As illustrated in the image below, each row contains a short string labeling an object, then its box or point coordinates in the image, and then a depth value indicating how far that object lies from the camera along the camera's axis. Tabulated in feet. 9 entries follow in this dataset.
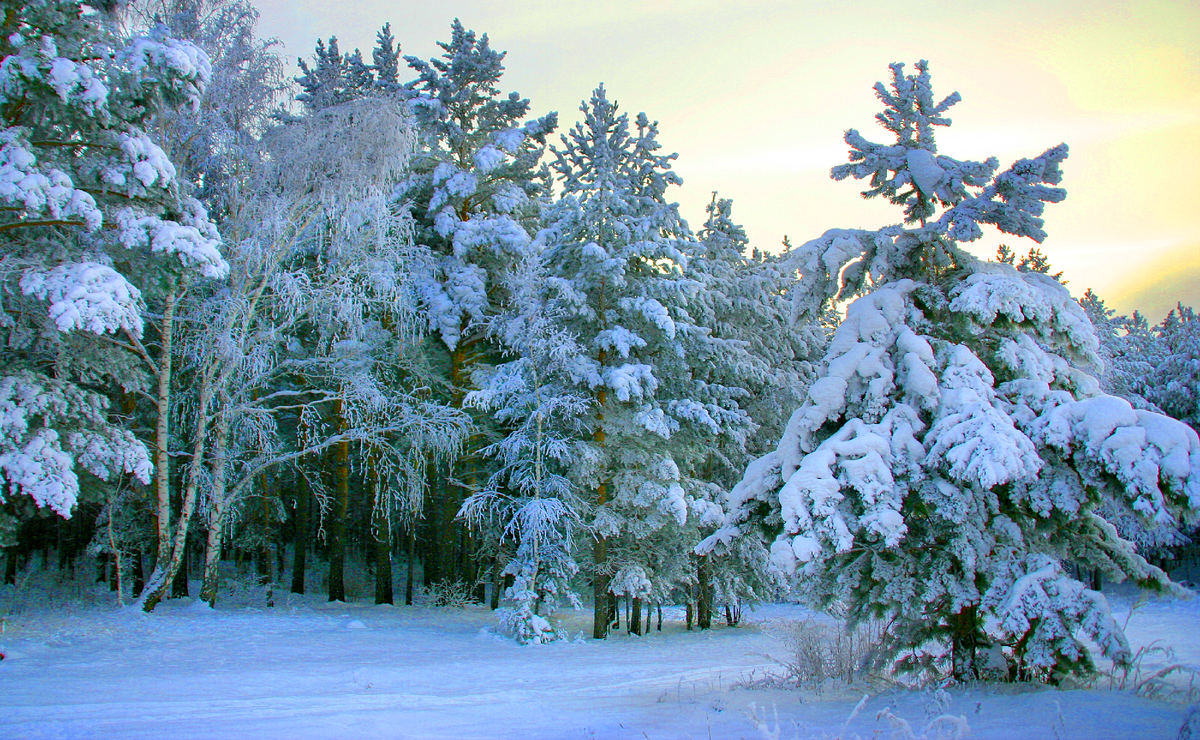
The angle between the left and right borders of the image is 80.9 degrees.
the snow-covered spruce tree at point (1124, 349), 91.74
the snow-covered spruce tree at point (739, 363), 56.34
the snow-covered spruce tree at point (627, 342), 49.55
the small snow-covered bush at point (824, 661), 25.45
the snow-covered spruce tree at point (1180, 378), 88.38
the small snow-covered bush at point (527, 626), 45.80
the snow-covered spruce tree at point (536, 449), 47.26
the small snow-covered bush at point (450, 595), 61.52
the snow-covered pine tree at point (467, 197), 57.98
